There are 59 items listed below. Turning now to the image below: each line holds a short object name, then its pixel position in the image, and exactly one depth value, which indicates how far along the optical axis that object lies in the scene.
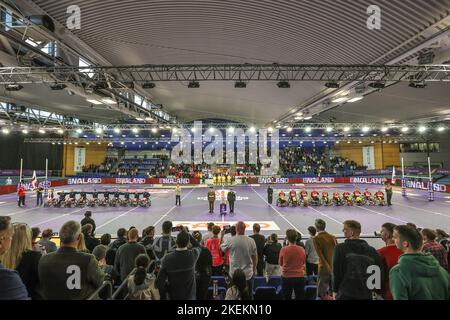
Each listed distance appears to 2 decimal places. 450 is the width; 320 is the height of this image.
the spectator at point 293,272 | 4.59
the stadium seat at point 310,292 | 4.51
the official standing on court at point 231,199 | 17.17
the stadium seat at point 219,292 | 4.62
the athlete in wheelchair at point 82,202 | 19.79
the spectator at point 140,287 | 3.28
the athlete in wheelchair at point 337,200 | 19.77
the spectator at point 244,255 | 4.80
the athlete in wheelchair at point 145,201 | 19.67
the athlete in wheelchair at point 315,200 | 19.72
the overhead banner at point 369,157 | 46.01
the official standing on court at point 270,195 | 20.56
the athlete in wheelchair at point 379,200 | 19.50
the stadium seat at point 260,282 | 5.13
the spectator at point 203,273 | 4.52
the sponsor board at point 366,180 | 38.38
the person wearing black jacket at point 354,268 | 3.38
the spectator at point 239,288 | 3.17
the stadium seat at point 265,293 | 3.82
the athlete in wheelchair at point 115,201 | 19.80
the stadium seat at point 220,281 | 5.07
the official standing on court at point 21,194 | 19.92
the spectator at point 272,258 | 5.84
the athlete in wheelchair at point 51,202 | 19.66
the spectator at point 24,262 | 3.37
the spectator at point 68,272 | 2.91
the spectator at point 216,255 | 5.97
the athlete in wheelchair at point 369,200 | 19.64
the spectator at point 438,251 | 4.47
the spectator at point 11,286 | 2.13
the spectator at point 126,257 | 4.69
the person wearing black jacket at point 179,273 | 3.55
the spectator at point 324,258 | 4.34
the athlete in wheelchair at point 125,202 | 19.80
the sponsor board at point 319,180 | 41.44
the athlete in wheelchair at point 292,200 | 19.52
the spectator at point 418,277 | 2.41
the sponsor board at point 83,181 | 40.50
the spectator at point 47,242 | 5.91
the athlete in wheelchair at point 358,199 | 19.64
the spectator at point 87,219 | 9.47
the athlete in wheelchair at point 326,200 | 19.94
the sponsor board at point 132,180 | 41.03
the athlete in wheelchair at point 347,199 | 19.56
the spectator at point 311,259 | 5.95
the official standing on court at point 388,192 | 19.39
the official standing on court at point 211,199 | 16.92
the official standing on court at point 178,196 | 20.12
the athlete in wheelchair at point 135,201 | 19.72
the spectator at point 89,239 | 6.50
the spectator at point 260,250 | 6.32
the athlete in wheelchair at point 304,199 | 19.48
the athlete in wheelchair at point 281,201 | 19.14
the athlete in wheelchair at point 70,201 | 19.50
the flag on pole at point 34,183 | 20.77
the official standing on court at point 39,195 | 20.33
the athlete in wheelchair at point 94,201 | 19.70
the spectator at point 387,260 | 3.54
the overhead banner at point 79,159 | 45.72
